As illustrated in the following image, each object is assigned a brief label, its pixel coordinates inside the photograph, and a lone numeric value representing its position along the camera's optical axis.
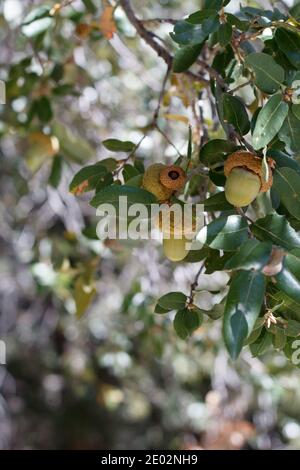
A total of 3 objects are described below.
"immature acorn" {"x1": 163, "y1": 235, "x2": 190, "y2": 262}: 0.90
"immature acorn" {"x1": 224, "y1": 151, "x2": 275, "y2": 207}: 0.86
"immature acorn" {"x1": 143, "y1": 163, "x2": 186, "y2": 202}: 0.89
